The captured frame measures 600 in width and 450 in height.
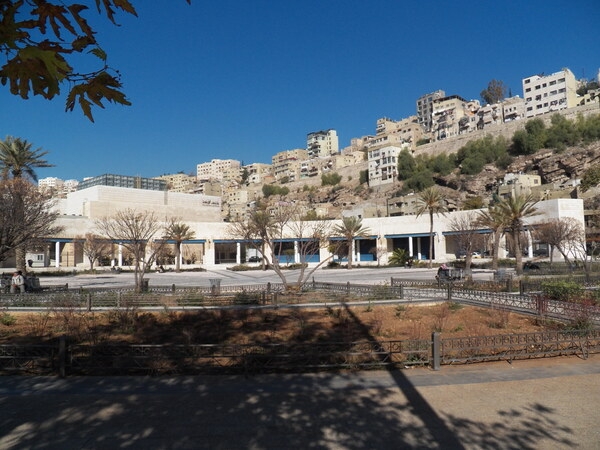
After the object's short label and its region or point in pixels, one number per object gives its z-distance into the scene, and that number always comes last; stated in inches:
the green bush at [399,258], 1911.9
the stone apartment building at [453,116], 4758.9
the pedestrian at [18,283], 783.1
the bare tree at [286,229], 1728.6
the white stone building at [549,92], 3971.5
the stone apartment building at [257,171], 6534.5
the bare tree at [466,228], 1617.7
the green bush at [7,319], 536.8
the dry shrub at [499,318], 496.1
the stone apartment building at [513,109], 4301.2
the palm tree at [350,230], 1942.7
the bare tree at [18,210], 627.3
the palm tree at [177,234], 1895.9
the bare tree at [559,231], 1355.8
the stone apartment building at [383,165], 4025.6
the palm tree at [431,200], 1827.0
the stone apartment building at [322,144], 6577.8
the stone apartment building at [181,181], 7313.0
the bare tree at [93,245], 1830.7
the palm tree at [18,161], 1295.5
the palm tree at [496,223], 1320.7
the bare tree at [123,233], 1718.8
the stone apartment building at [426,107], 6097.4
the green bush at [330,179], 4739.2
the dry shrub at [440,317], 481.5
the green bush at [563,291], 609.9
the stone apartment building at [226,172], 7377.0
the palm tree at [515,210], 1256.5
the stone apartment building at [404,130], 4757.4
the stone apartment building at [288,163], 5982.8
